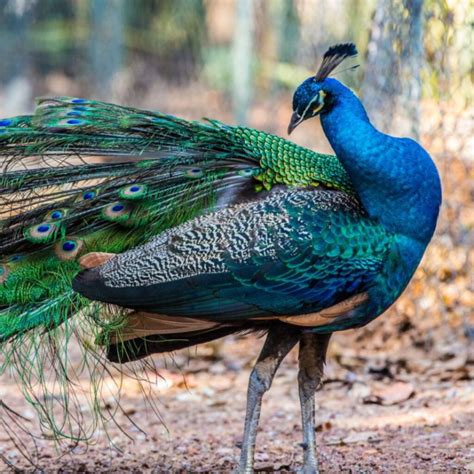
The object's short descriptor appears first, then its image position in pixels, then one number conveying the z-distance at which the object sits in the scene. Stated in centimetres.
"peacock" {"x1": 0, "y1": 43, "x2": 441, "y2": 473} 837
